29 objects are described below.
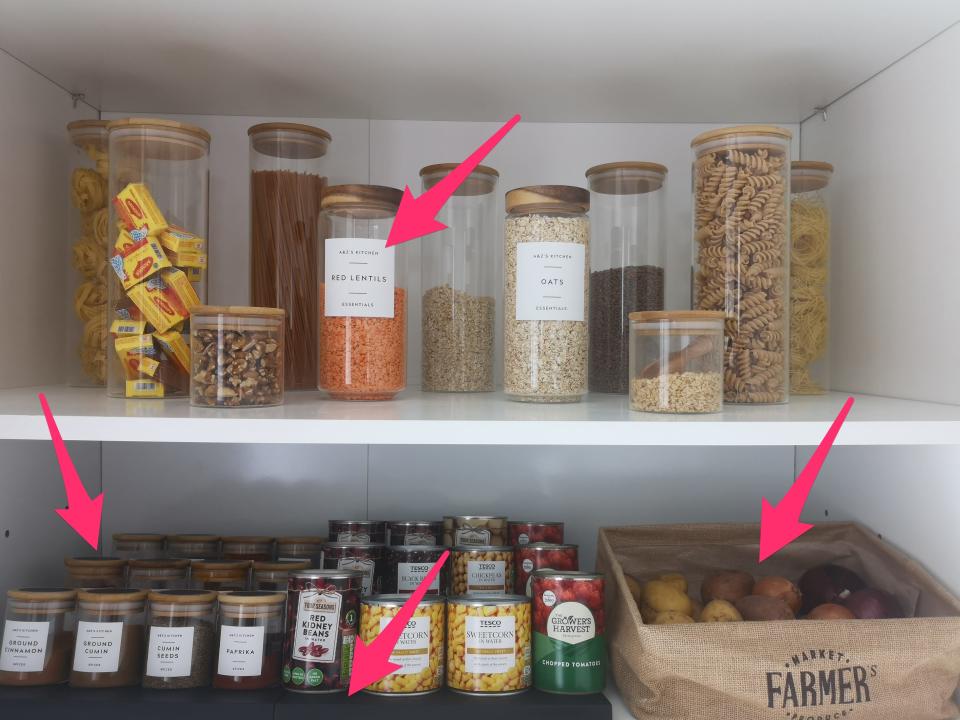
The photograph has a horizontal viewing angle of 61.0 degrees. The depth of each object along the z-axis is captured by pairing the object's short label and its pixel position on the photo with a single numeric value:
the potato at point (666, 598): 1.00
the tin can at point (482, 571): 0.98
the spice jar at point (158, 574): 1.01
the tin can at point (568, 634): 0.87
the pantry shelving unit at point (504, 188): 0.84
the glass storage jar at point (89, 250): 1.10
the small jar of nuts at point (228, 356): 0.87
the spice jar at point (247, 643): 0.87
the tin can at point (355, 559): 1.00
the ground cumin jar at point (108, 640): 0.87
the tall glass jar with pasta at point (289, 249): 1.10
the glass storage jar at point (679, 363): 0.88
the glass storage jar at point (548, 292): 0.94
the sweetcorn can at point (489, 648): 0.86
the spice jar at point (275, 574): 1.00
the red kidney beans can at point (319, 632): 0.87
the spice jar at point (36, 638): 0.88
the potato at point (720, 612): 0.98
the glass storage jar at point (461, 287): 1.08
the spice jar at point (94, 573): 1.01
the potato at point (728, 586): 1.05
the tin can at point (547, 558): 0.99
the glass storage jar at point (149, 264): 0.98
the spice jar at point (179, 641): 0.87
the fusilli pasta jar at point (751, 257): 0.98
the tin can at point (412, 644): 0.86
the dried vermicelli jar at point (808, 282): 1.09
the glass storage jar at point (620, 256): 1.10
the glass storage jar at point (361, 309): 0.95
